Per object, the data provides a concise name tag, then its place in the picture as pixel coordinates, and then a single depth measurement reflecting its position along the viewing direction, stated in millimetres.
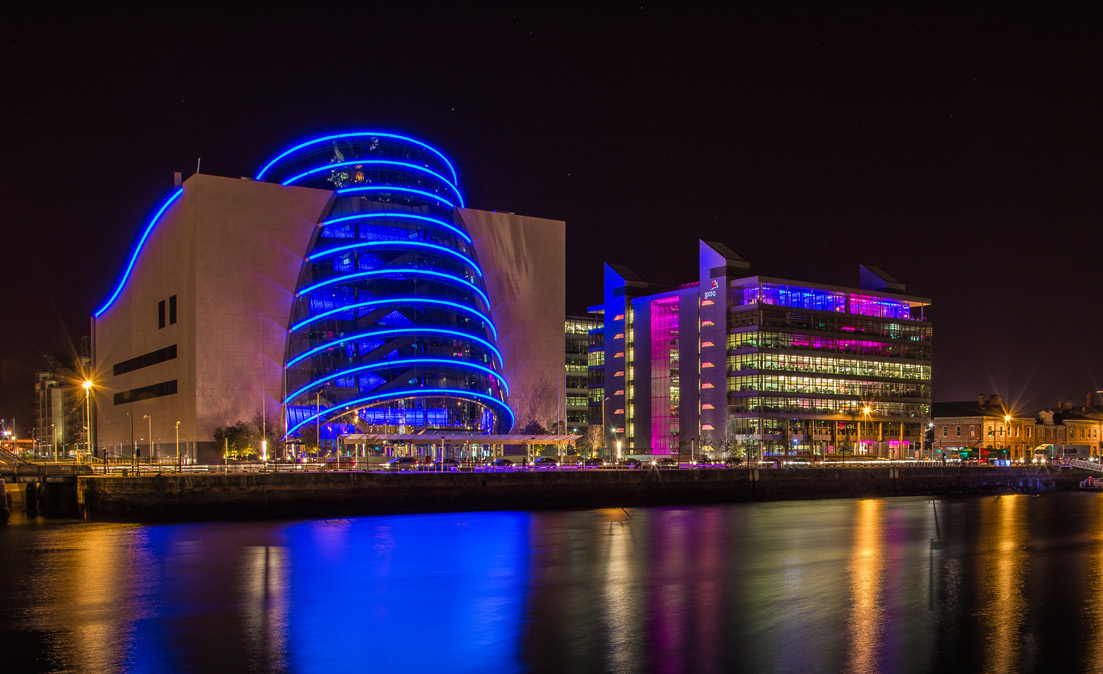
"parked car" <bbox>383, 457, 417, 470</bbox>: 66125
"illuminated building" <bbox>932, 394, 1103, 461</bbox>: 129375
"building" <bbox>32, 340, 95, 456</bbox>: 152812
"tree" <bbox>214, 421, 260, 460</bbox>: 81438
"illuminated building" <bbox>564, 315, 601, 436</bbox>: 124438
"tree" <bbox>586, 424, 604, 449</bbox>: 119500
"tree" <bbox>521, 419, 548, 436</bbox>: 94894
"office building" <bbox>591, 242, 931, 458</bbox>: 109000
